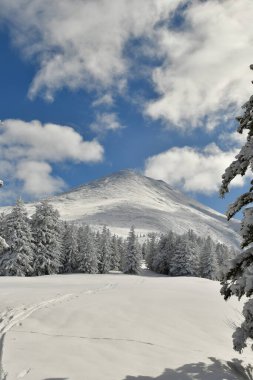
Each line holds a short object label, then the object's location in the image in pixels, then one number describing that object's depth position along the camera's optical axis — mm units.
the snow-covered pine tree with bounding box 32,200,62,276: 56250
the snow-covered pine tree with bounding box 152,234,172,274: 94394
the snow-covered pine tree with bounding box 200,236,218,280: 84125
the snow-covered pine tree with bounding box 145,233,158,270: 106906
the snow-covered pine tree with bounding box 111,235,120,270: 102188
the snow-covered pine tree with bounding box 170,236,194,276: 82562
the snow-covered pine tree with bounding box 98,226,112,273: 84438
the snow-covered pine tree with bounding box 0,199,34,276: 50312
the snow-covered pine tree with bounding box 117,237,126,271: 114025
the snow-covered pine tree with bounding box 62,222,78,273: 73750
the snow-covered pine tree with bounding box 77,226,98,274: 72694
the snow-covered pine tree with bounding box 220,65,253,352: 8352
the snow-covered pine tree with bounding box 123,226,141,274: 82562
